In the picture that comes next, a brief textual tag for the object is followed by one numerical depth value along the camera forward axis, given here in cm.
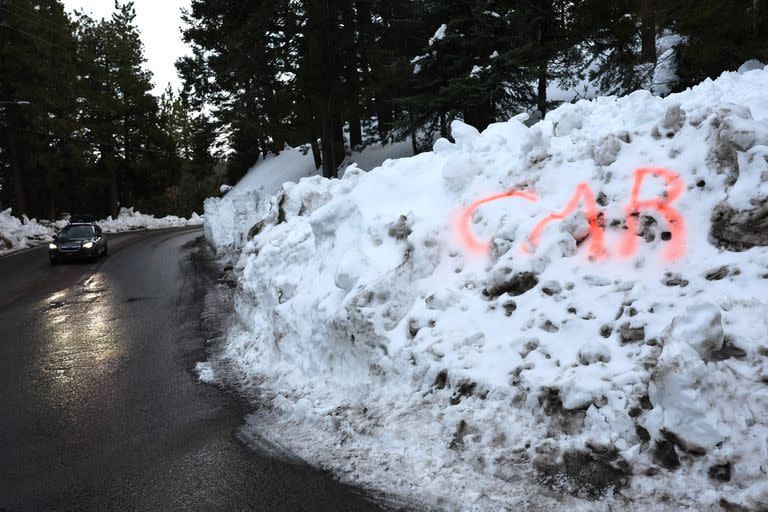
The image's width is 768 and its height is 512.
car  1909
